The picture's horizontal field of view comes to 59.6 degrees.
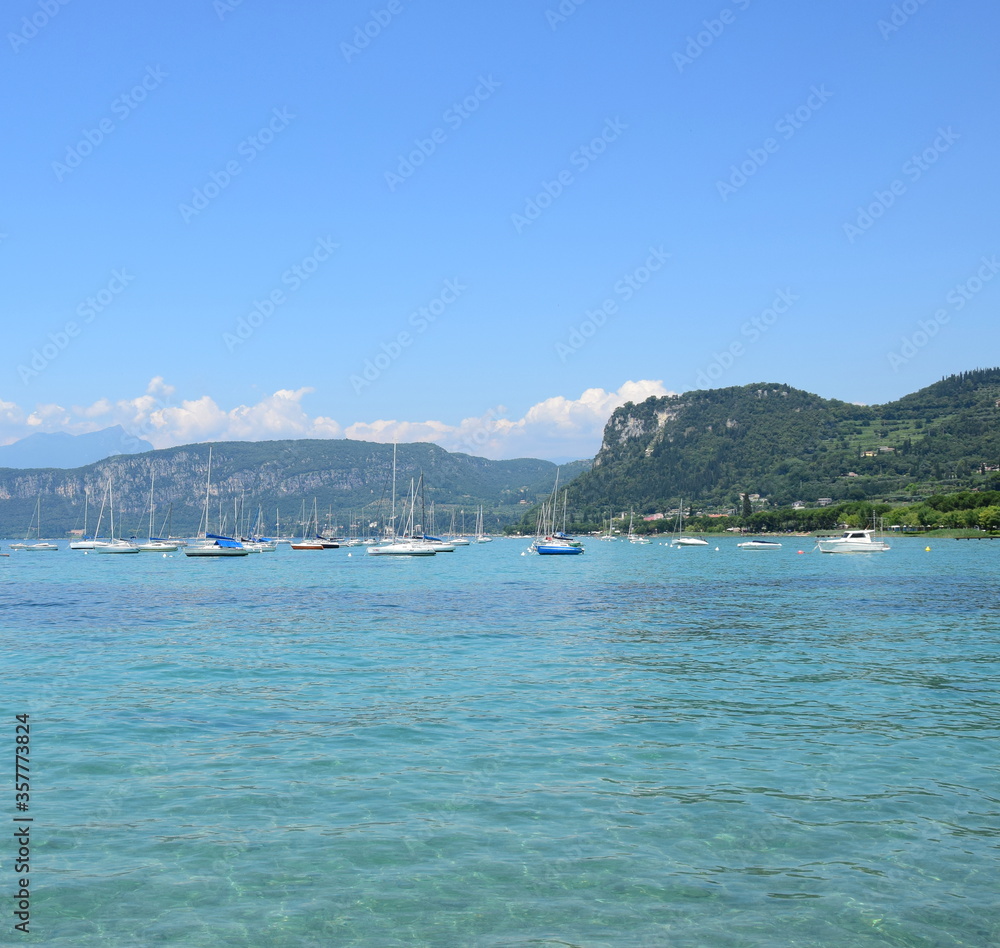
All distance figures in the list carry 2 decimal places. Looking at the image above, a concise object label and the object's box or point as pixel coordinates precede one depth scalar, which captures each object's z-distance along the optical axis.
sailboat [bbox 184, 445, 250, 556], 137.38
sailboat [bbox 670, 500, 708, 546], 195.25
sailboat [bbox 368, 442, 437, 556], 136.12
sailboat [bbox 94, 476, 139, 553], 160.65
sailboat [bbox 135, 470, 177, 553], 155.88
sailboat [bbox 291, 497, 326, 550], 186.32
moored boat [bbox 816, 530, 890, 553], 130.00
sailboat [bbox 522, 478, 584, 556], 148.12
